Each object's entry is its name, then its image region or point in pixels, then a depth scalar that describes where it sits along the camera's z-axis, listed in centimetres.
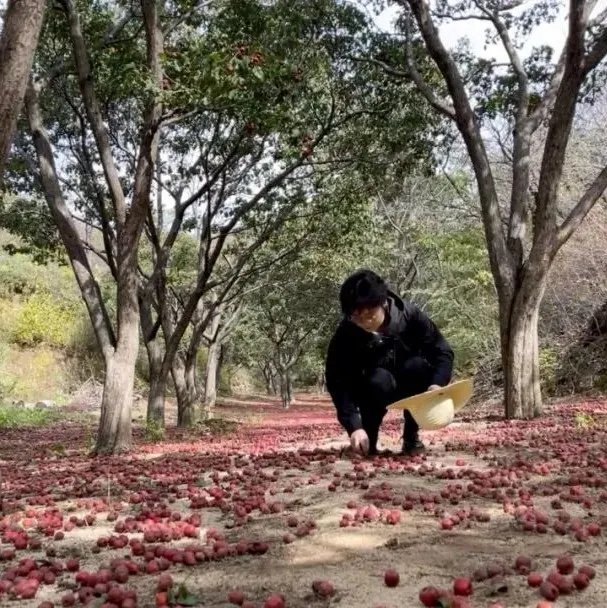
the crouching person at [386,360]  506
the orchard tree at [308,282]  1521
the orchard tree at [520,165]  902
